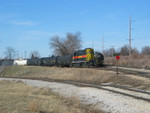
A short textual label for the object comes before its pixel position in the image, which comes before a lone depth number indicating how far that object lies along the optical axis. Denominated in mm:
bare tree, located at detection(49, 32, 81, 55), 92812
